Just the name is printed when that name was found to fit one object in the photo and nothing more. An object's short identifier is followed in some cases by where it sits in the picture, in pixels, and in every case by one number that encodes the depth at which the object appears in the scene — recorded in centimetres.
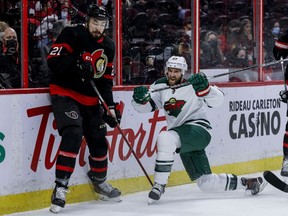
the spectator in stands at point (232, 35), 1136
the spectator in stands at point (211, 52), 1089
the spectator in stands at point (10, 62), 809
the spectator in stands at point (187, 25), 1060
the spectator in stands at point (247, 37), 1163
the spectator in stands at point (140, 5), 970
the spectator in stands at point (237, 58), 1135
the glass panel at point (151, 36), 964
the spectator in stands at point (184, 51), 1044
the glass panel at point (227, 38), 1091
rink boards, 810
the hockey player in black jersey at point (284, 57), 984
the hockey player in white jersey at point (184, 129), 867
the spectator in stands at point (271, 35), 1196
